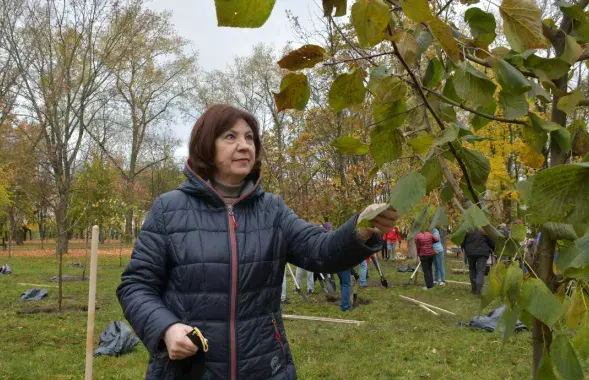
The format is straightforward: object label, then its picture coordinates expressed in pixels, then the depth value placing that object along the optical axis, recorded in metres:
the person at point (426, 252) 12.28
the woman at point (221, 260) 1.65
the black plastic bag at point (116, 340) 6.67
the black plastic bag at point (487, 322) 7.88
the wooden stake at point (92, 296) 3.24
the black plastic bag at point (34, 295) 11.05
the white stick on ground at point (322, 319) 8.61
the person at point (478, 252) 10.88
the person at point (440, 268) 13.51
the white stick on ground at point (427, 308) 9.39
